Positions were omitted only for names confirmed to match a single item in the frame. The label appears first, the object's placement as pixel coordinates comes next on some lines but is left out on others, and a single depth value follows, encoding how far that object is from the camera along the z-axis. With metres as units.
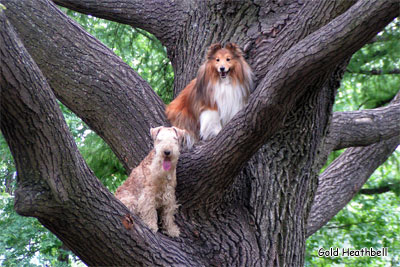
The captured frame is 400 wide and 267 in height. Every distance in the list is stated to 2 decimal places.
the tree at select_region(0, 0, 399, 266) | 3.71
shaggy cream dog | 4.93
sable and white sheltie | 5.70
